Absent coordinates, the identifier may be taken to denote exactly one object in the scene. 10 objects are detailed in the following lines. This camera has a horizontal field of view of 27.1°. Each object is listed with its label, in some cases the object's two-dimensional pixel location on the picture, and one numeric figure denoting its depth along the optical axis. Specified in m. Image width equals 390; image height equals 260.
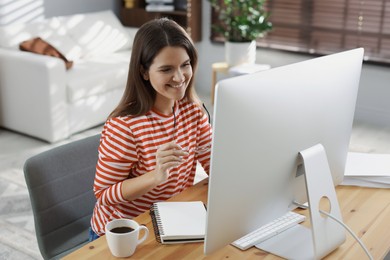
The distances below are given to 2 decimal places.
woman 2.35
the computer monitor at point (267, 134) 1.89
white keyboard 2.20
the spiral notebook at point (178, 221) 2.20
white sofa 5.14
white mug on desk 2.08
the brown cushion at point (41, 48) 5.52
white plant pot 6.20
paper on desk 2.58
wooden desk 2.14
